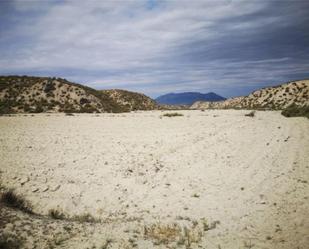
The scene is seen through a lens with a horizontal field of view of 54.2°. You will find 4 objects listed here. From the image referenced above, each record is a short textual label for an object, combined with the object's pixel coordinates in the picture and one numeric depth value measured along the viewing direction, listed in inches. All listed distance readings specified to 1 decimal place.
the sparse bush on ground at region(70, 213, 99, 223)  325.9
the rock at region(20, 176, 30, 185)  432.6
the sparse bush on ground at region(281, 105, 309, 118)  1190.8
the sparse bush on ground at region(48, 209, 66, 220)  332.8
